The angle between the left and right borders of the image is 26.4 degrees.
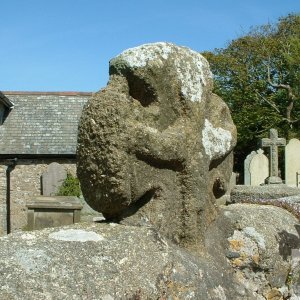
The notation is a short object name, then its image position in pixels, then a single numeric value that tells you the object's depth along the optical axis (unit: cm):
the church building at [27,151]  2461
